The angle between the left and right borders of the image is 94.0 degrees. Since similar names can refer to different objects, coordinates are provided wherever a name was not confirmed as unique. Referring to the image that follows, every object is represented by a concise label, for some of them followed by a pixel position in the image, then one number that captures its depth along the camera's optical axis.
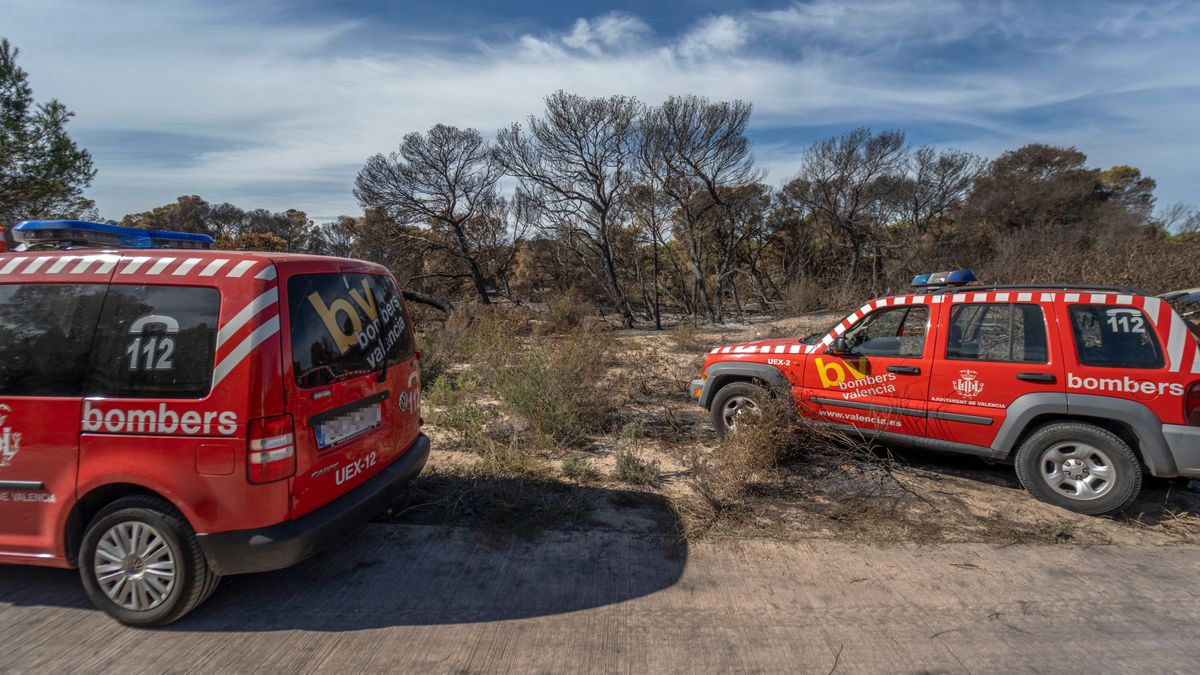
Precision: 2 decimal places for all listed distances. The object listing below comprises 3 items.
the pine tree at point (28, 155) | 12.98
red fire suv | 4.00
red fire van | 2.77
